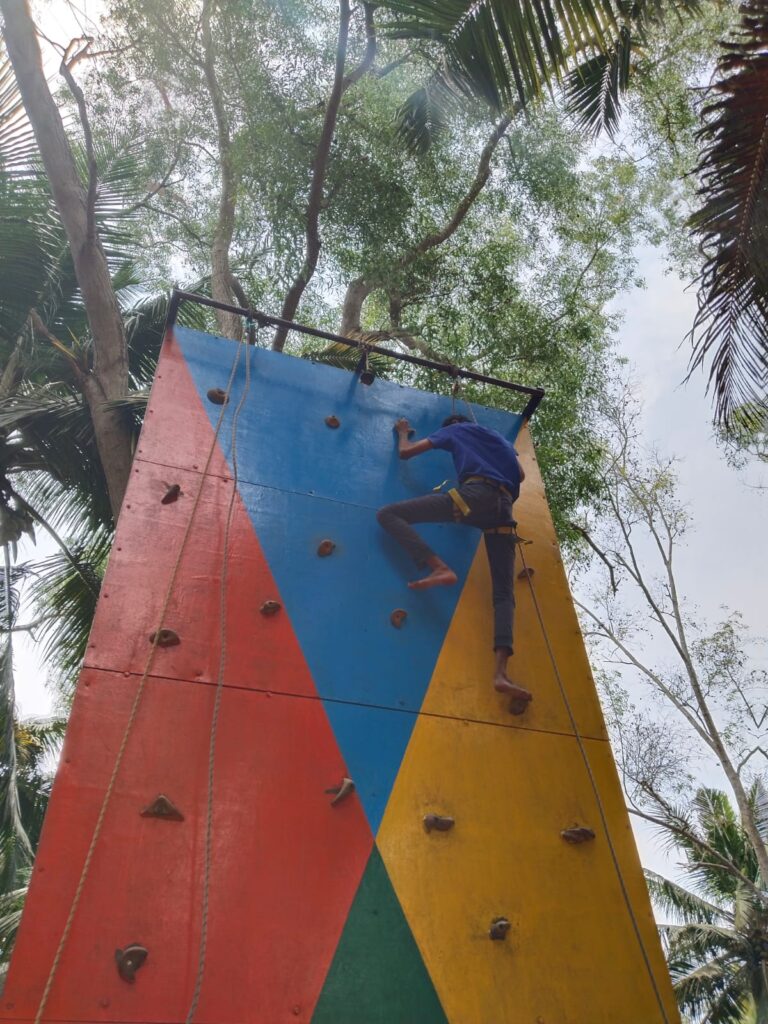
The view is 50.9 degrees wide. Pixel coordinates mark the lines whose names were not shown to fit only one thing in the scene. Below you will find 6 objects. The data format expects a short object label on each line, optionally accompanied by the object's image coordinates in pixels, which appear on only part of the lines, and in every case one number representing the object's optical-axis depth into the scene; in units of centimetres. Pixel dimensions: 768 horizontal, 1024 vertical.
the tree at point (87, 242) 551
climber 390
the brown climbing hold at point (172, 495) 368
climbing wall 258
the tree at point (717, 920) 1208
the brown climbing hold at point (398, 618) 379
